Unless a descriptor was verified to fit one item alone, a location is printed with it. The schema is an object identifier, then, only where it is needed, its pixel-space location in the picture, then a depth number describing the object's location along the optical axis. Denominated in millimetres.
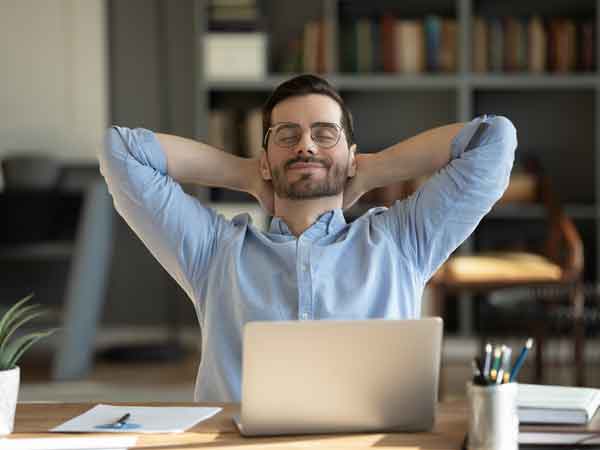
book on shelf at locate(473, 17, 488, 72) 5787
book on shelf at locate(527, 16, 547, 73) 5733
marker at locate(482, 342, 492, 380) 2356
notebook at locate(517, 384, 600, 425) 2393
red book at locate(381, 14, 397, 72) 5787
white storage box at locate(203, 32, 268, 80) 5764
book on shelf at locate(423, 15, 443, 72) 5760
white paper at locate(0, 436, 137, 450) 2401
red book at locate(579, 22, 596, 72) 5756
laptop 2375
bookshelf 5831
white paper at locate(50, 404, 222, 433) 2469
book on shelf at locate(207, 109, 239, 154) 5871
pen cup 2328
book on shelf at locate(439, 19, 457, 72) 5782
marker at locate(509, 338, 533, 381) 2371
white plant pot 2465
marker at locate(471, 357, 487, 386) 2352
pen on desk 2479
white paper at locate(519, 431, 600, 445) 2362
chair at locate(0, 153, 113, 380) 5153
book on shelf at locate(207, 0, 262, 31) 5764
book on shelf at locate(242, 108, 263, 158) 5800
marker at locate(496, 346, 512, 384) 2348
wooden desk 2389
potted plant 2468
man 2835
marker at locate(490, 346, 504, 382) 2353
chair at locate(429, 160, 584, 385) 4697
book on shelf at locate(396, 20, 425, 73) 5782
